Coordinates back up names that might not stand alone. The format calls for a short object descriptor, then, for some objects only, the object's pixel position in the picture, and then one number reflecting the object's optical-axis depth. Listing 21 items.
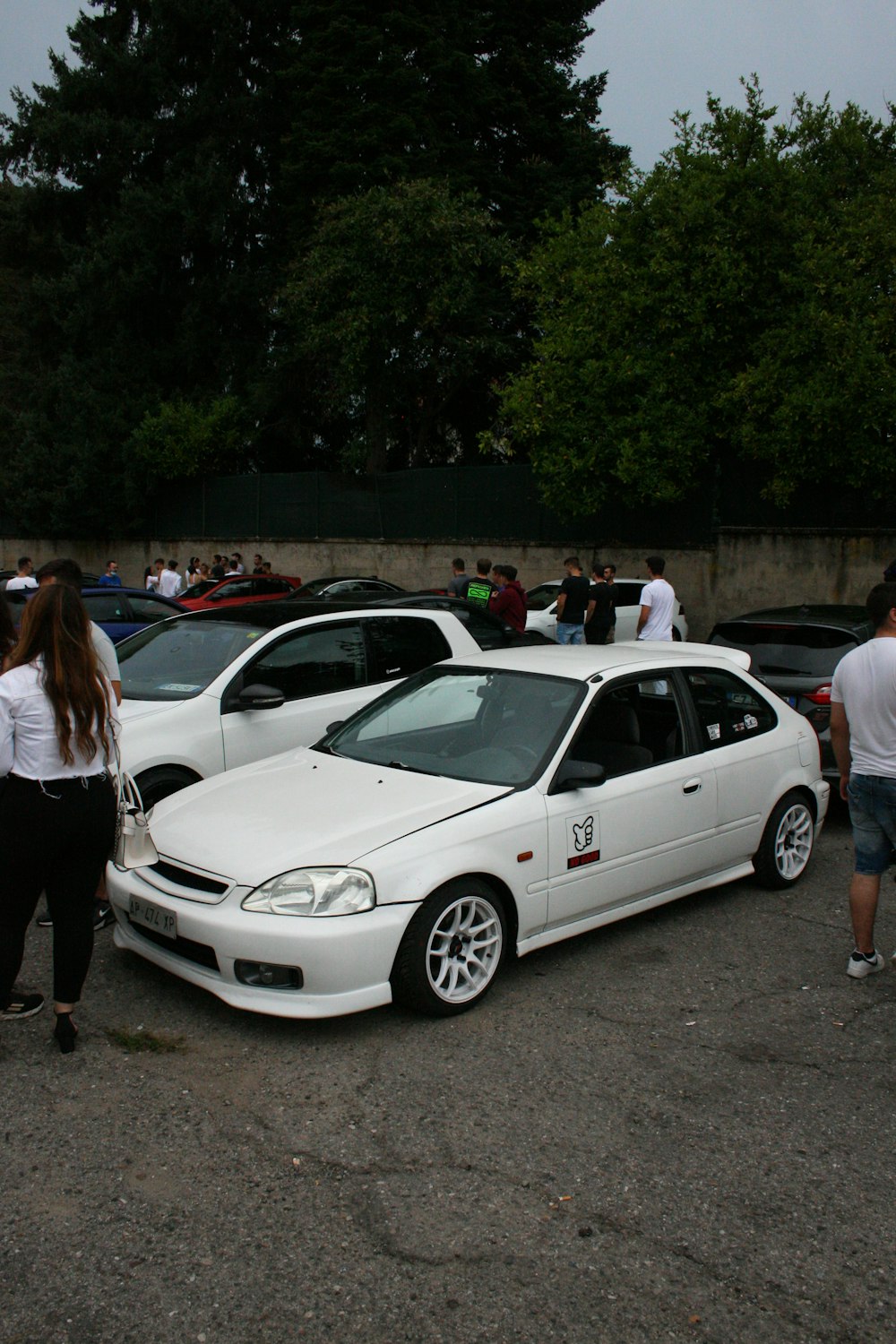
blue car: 14.65
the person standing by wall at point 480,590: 13.22
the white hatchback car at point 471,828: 4.33
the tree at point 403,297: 23.48
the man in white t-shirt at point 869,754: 4.86
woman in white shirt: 4.04
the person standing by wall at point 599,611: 12.83
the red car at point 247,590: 21.00
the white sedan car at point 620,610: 17.17
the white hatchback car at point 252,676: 6.63
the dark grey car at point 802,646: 8.03
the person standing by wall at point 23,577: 13.24
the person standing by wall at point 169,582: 21.50
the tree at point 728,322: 15.57
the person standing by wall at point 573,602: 13.34
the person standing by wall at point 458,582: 14.77
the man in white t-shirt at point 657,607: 11.46
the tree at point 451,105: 25.62
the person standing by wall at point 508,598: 12.58
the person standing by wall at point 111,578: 21.68
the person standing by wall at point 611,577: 13.11
